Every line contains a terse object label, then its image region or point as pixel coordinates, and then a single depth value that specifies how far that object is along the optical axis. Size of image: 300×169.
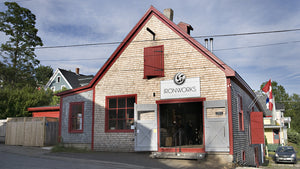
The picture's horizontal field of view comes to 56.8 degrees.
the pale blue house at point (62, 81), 42.89
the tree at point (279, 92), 70.71
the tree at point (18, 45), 33.12
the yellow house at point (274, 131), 34.19
